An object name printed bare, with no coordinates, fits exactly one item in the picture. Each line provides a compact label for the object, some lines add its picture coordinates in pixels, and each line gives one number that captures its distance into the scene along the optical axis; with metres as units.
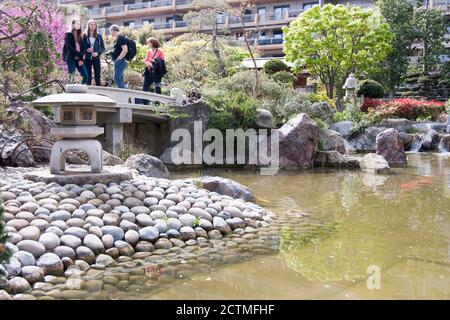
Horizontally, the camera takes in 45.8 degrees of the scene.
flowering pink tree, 8.48
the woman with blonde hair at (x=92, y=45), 9.94
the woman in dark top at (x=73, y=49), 9.65
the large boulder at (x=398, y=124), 20.88
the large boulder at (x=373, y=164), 12.13
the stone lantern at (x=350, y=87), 21.27
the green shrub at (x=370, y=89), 24.20
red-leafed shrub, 22.06
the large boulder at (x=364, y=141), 18.38
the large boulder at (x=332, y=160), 13.16
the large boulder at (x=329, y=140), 13.83
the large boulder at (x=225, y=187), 7.67
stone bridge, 11.81
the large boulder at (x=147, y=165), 8.57
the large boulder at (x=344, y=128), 18.56
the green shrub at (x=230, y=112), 13.21
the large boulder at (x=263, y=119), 13.27
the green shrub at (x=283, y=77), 22.02
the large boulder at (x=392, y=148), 13.39
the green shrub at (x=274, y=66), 24.98
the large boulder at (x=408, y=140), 19.08
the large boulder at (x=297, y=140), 12.63
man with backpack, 10.53
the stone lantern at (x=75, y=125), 6.53
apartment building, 37.38
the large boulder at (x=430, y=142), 18.77
